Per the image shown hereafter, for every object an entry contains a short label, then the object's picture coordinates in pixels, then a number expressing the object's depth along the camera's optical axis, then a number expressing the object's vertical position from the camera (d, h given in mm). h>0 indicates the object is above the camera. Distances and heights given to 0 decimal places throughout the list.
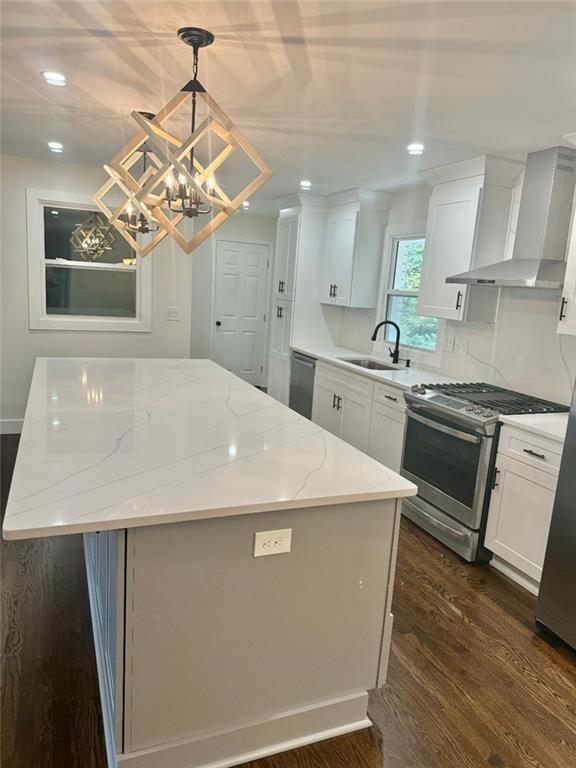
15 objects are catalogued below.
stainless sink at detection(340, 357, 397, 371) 4762 -614
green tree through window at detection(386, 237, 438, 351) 4543 +3
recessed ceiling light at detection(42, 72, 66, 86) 2598 +969
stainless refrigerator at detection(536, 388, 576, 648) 2258 -1073
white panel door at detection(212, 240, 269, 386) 7129 -277
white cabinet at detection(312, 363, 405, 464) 3855 -937
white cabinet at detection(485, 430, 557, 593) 2666 -1102
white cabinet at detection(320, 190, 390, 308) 4922 +462
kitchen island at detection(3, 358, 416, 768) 1462 -864
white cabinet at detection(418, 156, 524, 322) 3520 +514
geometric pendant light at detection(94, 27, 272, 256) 1796 +418
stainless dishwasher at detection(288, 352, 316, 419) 5199 -918
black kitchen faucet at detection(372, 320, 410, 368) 4594 -417
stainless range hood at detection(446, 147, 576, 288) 3004 +495
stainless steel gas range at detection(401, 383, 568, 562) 2992 -912
